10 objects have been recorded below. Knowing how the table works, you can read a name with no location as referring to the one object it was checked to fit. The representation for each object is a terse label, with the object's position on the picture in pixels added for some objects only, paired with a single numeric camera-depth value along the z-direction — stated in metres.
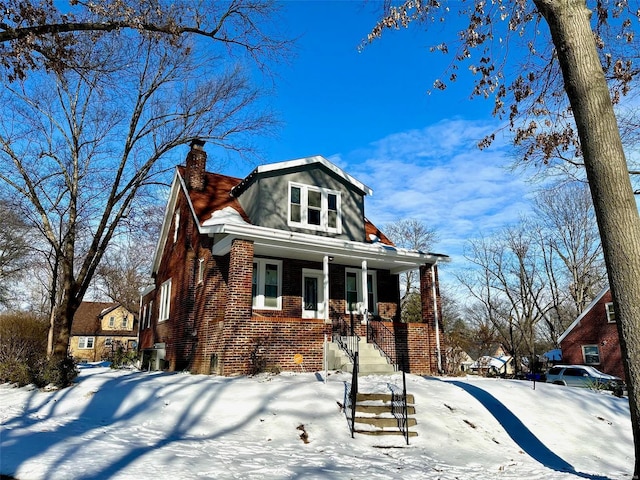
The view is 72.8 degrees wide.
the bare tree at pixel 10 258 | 29.79
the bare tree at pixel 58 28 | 6.49
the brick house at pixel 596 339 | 26.49
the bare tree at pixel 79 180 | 12.45
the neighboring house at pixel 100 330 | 46.72
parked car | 18.67
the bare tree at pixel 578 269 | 35.03
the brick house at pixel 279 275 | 12.12
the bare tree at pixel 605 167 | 5.00
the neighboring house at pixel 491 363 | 27.12
